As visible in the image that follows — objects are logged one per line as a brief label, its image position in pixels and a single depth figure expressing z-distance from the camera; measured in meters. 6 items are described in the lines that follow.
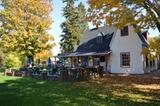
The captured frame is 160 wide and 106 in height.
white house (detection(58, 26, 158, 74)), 14.71
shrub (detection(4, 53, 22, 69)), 21.91
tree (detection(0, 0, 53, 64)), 17.44
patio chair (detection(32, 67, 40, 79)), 12.73
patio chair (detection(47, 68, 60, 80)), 11.02
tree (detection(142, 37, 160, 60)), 8.98
